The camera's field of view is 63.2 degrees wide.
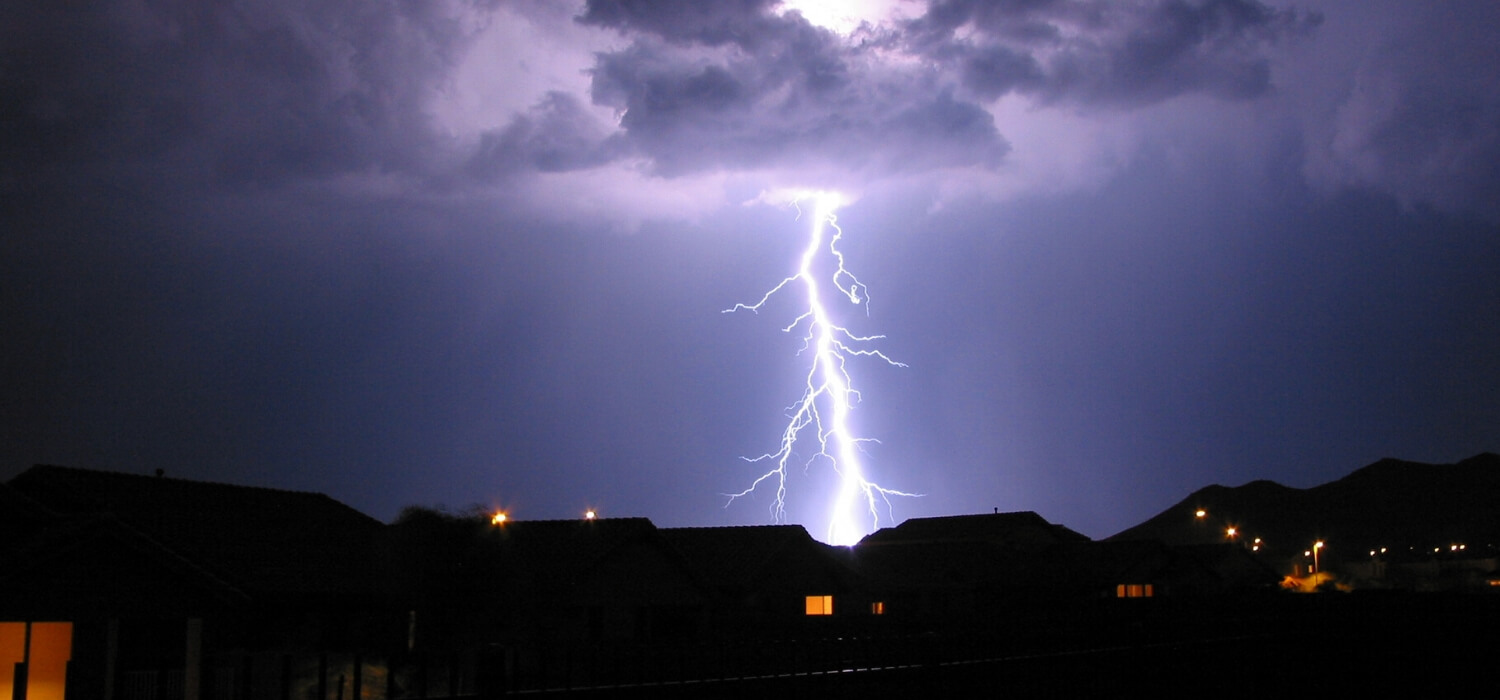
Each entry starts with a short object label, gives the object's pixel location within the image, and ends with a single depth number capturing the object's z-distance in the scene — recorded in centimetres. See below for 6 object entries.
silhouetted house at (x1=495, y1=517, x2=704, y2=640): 3291
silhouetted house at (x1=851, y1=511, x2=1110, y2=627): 4816
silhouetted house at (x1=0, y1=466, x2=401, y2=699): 1845
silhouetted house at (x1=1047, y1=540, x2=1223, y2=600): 5406
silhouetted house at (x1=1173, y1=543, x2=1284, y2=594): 7250
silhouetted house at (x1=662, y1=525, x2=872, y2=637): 4028
